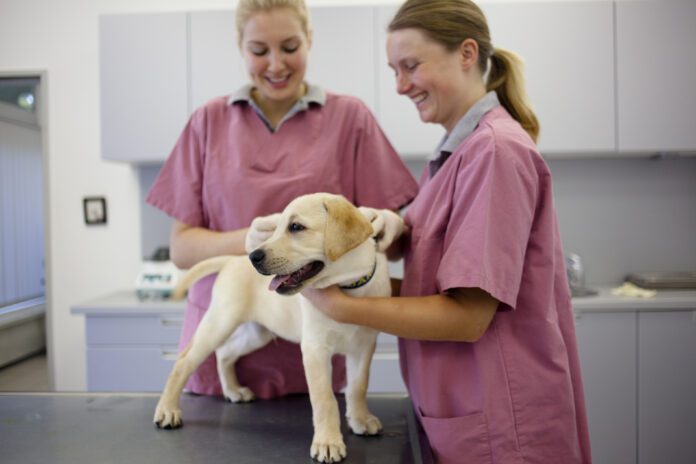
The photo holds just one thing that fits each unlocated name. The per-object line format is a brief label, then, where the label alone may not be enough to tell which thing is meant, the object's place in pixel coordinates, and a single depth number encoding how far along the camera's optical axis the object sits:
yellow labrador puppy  0.97
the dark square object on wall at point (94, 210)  3.23
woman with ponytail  0.91
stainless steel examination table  1.05
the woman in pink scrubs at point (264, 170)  1.33
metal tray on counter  2.87
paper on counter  2.69
